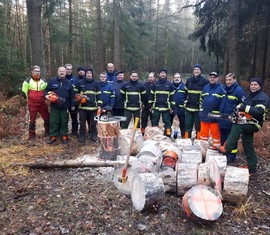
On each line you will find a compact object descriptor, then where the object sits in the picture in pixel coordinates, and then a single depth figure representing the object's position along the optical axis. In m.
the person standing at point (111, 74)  8.84
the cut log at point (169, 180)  4.67
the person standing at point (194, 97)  7.18
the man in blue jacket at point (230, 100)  5.99
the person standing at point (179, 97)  7.84
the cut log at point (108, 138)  6.07
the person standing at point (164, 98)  7.59
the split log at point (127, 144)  6.50
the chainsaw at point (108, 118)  6.17
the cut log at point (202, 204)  3.73
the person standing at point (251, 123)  5.12
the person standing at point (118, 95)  8.23
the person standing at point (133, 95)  7.71
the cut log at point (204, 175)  4.51
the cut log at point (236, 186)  4.32
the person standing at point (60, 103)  7.20
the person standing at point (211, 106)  6.56
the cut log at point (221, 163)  4.73
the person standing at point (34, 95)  7.43
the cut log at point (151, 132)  7.09
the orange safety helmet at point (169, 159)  5.35
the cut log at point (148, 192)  3.91
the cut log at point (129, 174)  4.68
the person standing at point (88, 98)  7.46
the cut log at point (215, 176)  4.37
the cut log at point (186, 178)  4.53
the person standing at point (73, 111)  7.93
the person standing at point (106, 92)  7.88
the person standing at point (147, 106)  8.21
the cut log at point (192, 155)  5.32
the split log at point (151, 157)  5.00
